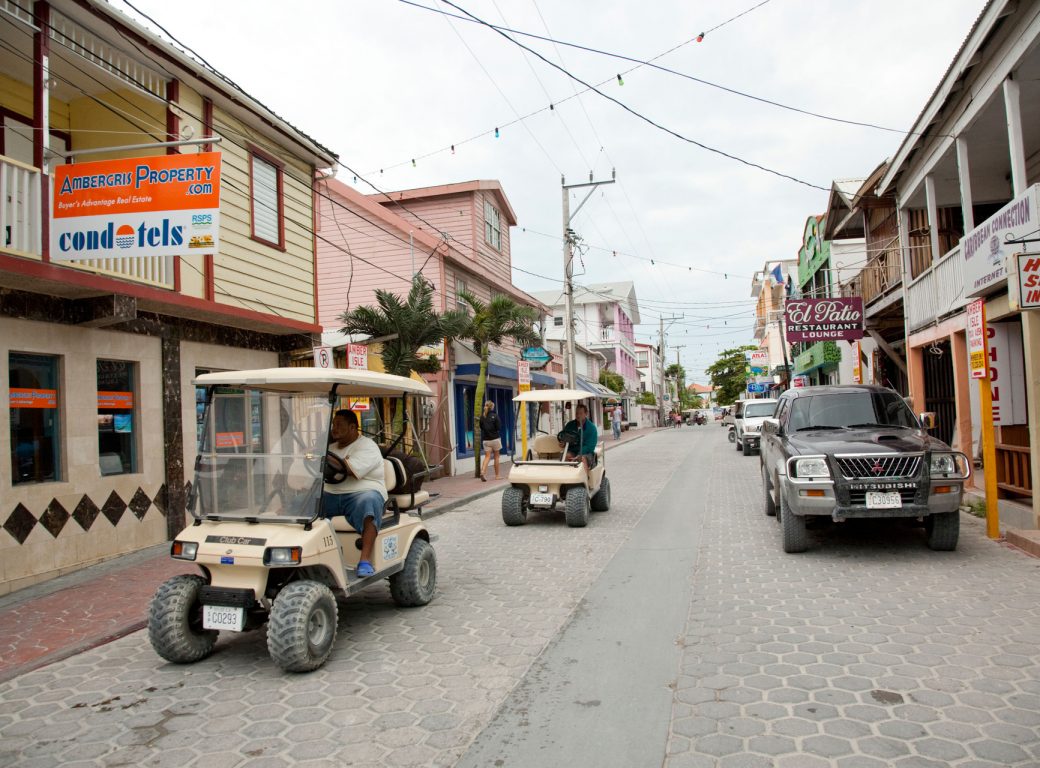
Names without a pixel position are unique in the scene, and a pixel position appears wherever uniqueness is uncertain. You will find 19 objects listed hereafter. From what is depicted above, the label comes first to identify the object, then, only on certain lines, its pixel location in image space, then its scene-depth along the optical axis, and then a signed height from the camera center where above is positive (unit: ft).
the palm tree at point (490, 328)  57.11 +7.43
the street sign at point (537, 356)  84.61 +7.78
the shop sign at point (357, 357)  33.32 +3.23
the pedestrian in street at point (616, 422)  124.77 -1.37
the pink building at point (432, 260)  65.10 +15.44
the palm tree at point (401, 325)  45.80 +6.36
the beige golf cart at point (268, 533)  15.93 -2.50
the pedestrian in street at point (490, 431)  55.57 -0.97
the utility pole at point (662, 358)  217.77 +16.85
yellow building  24.75 +5.32
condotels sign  24.12 +7.51
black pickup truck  24.43 -2.61
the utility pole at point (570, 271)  77.87 +16.56
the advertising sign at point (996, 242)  27.61 +6.76
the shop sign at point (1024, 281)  25.58 +4.29
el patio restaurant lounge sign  57.16 +7.04
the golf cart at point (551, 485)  34.32 -3.47
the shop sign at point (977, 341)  27.61 +2.36
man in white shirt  18.66 -1.60
